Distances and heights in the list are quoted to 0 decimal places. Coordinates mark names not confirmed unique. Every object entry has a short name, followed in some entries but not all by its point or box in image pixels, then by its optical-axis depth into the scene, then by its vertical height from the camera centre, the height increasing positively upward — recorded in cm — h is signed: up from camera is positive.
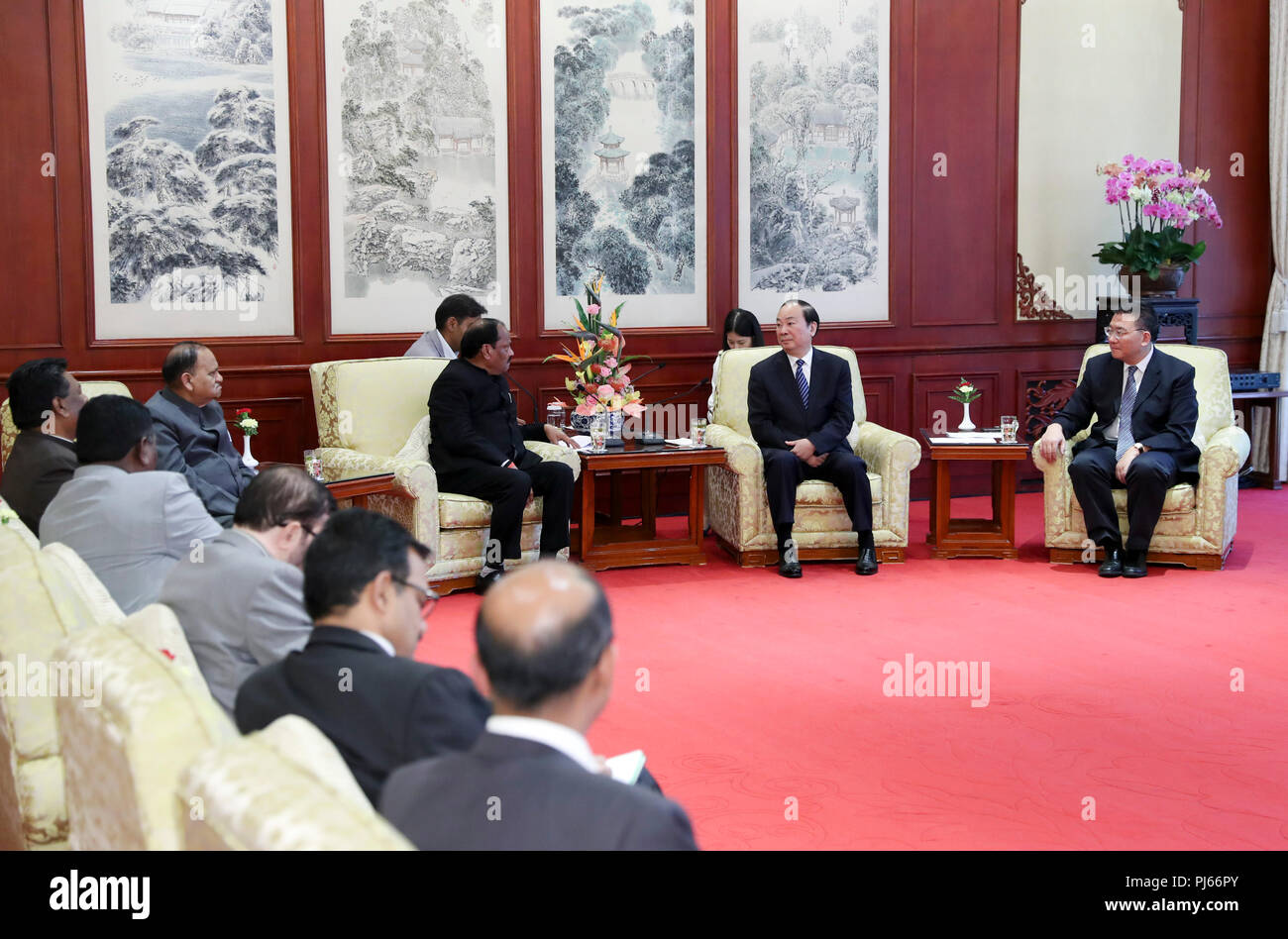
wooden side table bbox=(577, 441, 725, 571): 668 -101
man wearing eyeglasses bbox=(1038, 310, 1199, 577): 648 -58
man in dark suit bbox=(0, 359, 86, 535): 440 -36
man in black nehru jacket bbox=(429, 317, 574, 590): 631 -60
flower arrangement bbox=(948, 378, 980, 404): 730 -40
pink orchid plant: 812 +66
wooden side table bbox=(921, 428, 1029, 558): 696 -101
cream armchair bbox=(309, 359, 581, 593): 611 -61
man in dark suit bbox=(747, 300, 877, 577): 680 -43
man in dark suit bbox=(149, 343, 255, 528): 530 -38
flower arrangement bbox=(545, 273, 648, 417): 686 -26
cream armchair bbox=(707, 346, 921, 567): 678 -95
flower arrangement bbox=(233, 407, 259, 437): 618 -45
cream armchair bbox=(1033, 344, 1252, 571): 650 -95
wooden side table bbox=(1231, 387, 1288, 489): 901 -80
